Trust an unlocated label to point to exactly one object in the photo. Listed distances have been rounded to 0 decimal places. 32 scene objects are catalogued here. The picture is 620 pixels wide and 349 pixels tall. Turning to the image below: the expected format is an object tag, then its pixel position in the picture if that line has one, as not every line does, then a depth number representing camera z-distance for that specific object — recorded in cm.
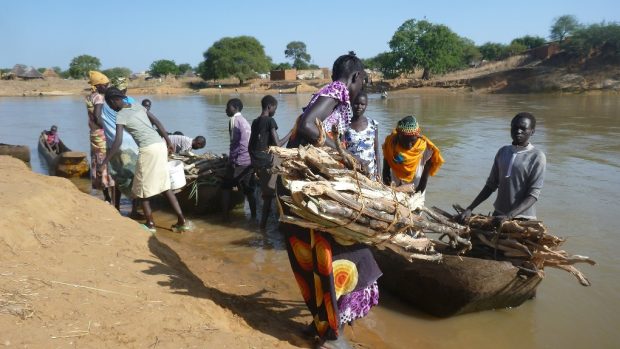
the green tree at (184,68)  8538
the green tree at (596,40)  3516
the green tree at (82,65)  7644
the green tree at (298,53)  8675
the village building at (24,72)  6003
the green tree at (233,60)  5994
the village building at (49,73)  7144
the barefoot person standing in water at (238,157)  591
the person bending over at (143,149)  480
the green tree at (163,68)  7875
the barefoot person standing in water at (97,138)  593
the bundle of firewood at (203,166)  642
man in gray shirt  358
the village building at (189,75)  7262
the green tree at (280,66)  7421
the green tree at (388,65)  4909
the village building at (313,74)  6196
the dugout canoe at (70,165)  912
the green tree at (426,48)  4703
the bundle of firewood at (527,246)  329
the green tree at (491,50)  5422
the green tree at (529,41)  5316
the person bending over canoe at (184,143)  716
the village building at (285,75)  5812
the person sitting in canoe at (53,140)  1127
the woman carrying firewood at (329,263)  253
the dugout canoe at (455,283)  334
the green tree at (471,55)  5412
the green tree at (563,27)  4286
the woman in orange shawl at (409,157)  432
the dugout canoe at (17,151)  1110
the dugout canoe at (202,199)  639
